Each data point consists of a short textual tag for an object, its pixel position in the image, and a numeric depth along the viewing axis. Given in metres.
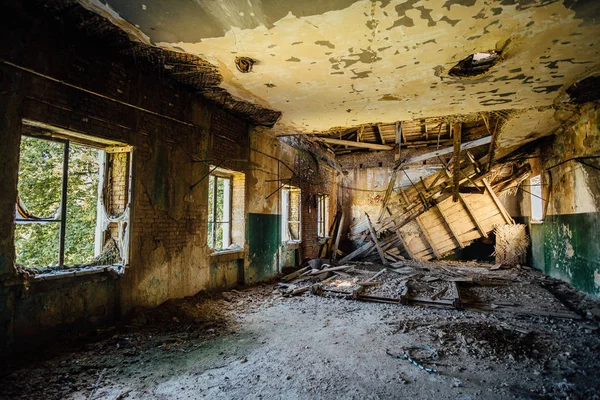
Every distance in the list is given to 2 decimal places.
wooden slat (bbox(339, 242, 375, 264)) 9.21
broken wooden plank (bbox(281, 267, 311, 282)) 6.83
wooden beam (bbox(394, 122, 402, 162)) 9.61
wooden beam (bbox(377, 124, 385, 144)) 9.57
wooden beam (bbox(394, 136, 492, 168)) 7.46
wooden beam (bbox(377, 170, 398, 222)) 10.08
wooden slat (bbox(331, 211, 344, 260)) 9.75
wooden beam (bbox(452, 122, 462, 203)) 6.96
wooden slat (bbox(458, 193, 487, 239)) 8.88
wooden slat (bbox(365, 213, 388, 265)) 8.84
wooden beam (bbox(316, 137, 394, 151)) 9.48
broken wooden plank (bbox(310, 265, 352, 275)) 7.17
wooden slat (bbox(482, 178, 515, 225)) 8.73
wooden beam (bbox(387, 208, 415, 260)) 9.14
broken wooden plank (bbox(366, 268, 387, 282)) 6.58
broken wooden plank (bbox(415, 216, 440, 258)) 9.10
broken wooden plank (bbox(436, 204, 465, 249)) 9.00
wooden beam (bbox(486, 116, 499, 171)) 6.81
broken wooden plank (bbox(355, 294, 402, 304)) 5.19
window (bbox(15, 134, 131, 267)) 3.41
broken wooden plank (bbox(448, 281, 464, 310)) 4.83
